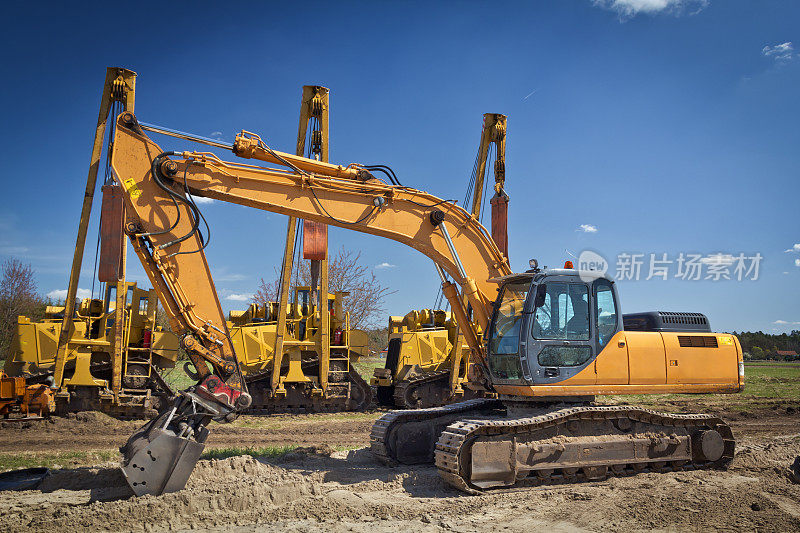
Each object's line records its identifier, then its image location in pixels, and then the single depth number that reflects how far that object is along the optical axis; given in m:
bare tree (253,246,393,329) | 33.16
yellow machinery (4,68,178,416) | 14.00
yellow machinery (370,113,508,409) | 16.44
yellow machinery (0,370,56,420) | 11.32
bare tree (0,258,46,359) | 29.86
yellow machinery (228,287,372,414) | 16.08
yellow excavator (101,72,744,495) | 7.14
